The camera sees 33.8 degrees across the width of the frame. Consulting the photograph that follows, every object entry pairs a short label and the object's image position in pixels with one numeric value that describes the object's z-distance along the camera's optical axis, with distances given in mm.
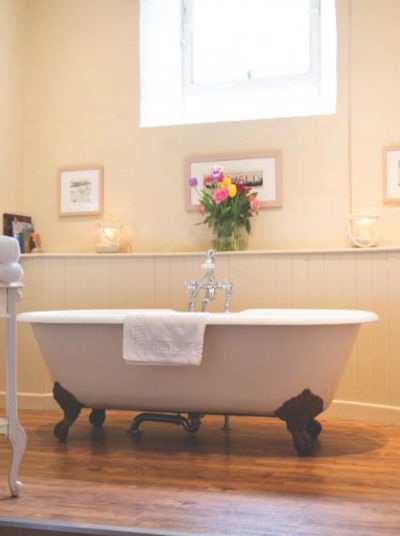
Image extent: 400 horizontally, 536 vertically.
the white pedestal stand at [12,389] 2209
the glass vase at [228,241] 3873
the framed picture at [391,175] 3736
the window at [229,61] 4160
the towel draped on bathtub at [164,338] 2779
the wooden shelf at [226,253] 3568
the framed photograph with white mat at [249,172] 3961
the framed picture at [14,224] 4074
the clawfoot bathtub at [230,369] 2805
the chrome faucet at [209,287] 3609
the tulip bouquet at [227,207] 3869
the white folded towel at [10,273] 2178
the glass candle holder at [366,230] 3682
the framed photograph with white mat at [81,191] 4266
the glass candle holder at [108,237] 4070
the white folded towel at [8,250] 2156
